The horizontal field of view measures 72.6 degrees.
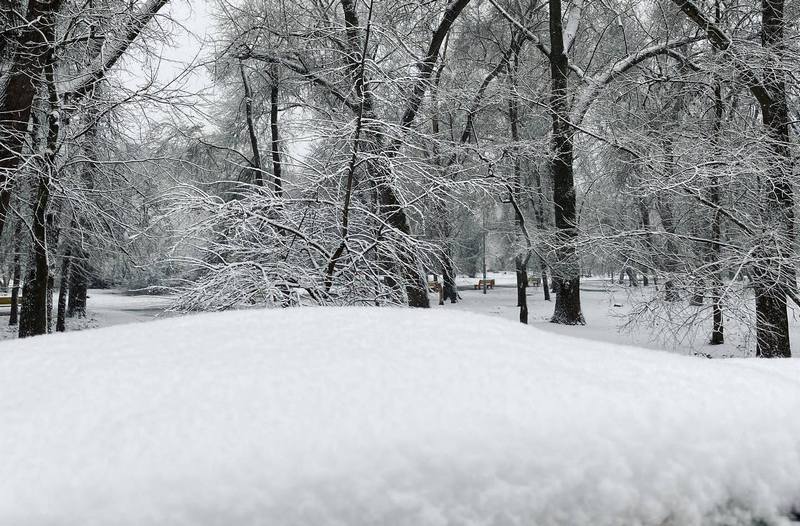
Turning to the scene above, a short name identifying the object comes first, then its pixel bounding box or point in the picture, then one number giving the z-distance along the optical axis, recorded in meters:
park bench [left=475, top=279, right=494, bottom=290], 32.34
